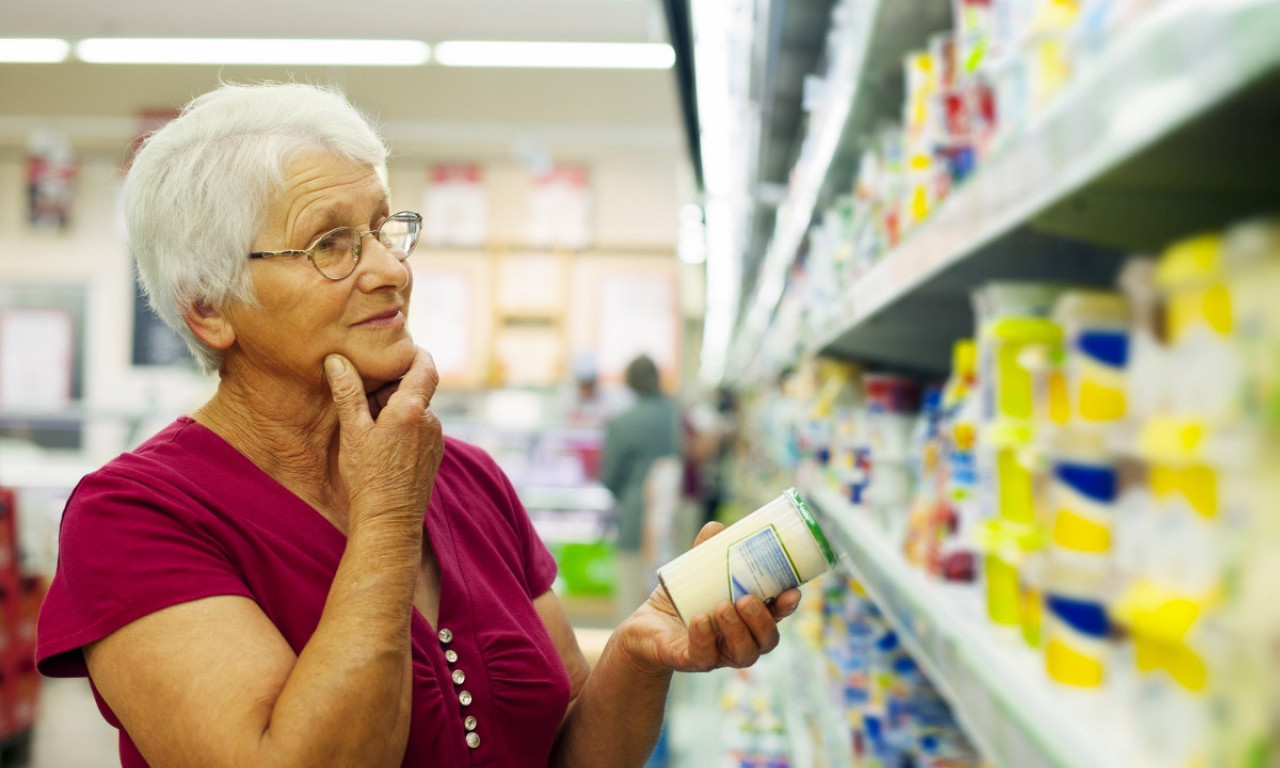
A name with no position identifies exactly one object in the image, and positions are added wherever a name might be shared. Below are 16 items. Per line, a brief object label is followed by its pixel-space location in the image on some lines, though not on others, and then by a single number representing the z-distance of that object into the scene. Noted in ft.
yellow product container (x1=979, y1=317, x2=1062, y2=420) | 3.20
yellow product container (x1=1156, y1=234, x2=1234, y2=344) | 1.92
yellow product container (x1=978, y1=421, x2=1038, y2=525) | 3.09
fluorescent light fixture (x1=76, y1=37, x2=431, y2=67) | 20.10
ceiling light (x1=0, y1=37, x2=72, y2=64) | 20.88
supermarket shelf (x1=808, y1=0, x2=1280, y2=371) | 1.54
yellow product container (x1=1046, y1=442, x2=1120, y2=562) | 2.53
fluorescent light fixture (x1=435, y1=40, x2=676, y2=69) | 20.36
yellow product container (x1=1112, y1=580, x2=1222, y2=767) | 1.98
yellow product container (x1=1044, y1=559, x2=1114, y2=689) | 2.60
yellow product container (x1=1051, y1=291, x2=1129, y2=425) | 2.46
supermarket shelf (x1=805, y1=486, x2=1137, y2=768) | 2.37
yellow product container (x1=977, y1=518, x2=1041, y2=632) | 3.04
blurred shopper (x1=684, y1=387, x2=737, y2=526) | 31.89
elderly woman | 3.29
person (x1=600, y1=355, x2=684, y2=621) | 19.22
